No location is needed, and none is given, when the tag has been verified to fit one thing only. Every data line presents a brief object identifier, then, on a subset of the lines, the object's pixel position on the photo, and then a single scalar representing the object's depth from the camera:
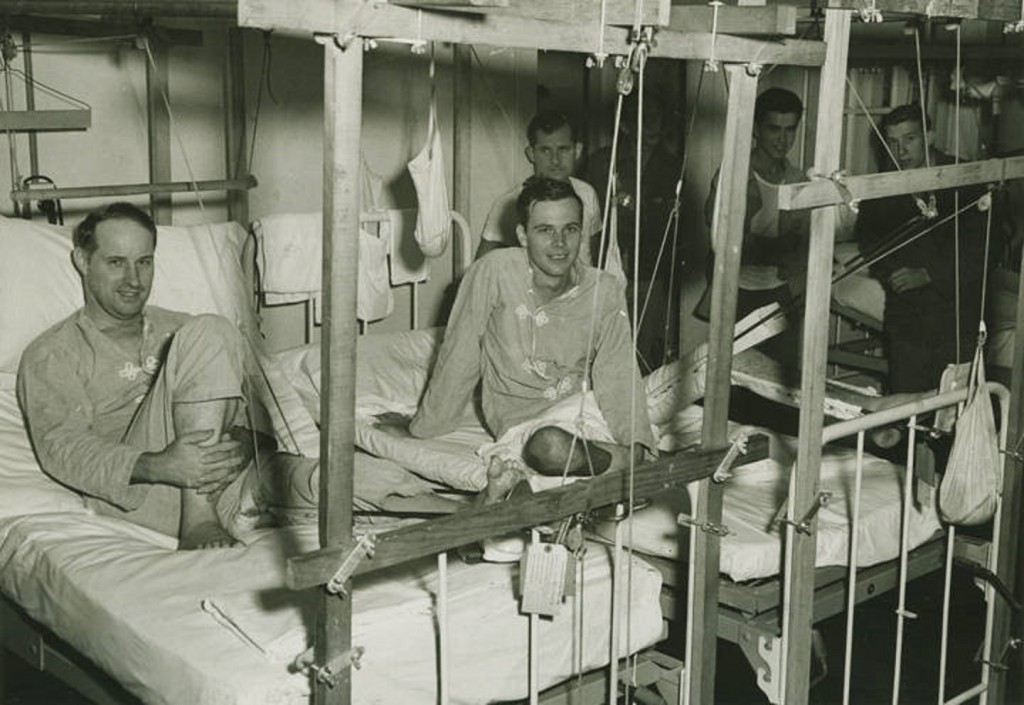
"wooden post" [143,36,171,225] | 4.42
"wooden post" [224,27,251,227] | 4.65
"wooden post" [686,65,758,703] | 2.54
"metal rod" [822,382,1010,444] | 2.96
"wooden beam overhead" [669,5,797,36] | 2.40
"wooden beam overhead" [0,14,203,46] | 3.91
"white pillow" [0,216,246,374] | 3.75
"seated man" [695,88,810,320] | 4.98
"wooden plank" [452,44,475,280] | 5.20
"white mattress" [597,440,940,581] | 3.11
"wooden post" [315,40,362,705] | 1.87
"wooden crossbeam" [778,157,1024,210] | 2.51
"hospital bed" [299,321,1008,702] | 3.08
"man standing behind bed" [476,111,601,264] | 4.98
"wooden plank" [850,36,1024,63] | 6.35
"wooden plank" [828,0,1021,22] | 2.66
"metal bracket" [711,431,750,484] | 2.71
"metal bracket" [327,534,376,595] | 2.01
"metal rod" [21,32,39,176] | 4.11
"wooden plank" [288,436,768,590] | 2.00
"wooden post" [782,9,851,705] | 2.58
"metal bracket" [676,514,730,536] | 2.74
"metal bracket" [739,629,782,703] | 3.00
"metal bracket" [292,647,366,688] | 2.07
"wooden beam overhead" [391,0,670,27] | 2.28
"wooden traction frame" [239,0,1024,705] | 1.87
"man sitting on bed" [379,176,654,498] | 3.81
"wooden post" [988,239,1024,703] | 3.41
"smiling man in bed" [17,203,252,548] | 3.19
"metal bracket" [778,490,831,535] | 2.78
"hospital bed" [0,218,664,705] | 2.38
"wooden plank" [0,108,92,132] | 3.77
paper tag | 2.34
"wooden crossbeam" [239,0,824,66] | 1.84
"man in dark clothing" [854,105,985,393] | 4.75
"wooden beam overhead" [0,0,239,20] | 3.08
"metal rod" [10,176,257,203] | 3.81
